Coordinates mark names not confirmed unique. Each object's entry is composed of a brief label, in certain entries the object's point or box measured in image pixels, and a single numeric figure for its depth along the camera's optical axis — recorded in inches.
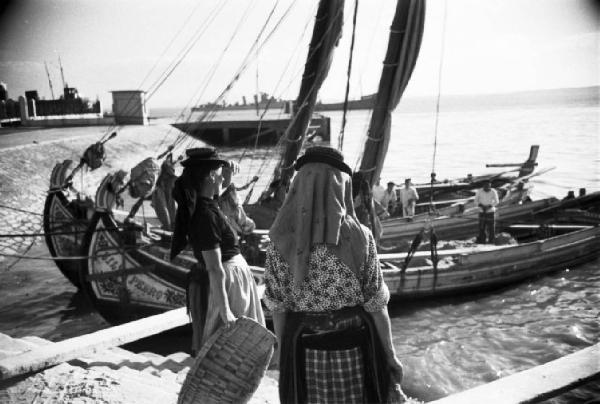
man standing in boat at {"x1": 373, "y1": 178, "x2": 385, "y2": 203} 504.7
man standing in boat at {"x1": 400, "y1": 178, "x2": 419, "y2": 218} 523.8
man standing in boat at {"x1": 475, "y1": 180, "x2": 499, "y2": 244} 466.0
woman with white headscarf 92.4
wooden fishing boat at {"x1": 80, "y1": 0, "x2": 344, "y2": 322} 331.9
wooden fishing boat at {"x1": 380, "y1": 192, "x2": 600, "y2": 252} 466.6
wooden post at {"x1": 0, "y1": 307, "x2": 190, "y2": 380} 155.5
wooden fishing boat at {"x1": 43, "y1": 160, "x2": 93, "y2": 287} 393.1
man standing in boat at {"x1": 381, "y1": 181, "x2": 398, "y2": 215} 530.3
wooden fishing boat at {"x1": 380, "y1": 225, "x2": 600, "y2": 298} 368.2
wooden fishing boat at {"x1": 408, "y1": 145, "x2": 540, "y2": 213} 676.1
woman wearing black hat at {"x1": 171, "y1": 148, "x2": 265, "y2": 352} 130.2
